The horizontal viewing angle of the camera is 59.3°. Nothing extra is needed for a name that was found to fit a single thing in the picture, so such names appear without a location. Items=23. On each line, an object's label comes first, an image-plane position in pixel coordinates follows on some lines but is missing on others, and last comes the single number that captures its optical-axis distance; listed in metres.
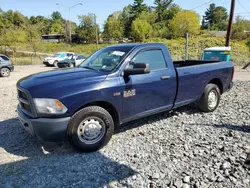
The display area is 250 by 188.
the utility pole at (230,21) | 16.81
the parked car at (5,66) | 13.83
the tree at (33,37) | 36.78
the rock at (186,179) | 2.84
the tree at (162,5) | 82.88
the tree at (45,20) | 86.14
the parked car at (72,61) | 20.12
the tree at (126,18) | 65.90
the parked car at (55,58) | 23.10
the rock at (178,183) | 2.77
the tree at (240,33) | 45.03
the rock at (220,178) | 2.83
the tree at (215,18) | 89.81
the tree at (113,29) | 59.50
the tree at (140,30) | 59.03
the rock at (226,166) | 3.10
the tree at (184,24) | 64.81
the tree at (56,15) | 128.69
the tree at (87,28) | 56.31
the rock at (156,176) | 2.94
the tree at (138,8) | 72.31
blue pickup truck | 3.30
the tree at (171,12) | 79.38
